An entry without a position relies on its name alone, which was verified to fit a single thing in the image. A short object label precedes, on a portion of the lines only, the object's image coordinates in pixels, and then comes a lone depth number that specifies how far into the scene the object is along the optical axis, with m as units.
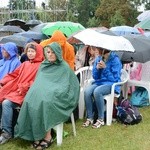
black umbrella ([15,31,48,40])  9.43
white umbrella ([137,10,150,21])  13.38
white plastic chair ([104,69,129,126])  5.91
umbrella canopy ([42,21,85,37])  9.32
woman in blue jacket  5.84
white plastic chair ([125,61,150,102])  7.07
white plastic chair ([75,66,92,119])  6.33
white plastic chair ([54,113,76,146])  5.00
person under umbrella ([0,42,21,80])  5.84
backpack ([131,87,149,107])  7.13
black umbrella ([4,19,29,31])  18.49
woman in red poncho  5.18
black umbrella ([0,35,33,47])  7.75
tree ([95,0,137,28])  38.94
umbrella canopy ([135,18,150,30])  10.05
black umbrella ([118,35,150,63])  6.44
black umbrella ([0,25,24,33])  13.29
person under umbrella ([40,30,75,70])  6.22
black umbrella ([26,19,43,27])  17.55
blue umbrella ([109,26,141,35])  10.59
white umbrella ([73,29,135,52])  5.72
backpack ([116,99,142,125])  5.98
